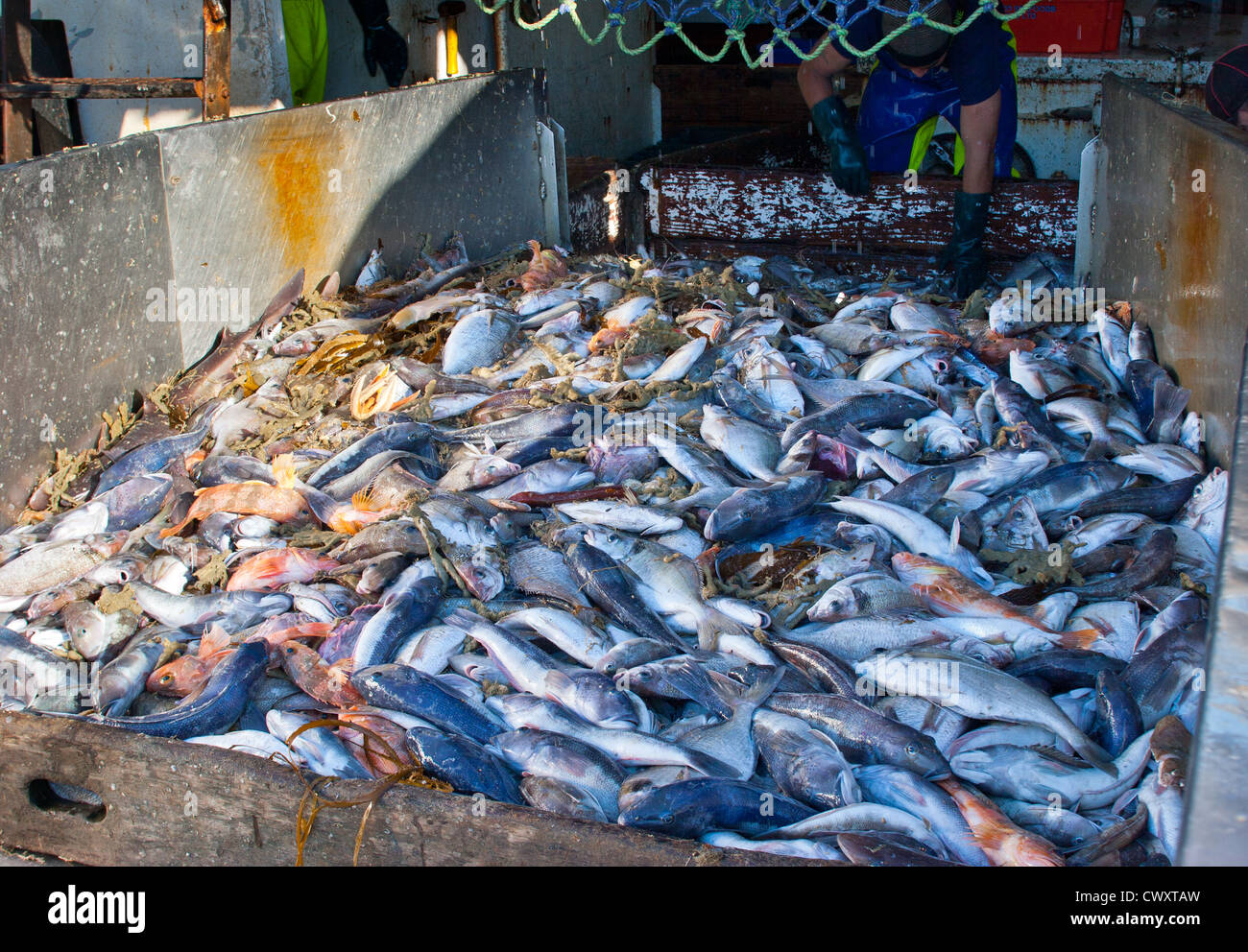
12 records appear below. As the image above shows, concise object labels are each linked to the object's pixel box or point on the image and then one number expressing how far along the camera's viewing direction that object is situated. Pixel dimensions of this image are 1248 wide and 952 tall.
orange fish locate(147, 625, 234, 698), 2.49
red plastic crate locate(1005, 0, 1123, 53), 6.84
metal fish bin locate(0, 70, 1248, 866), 1.82
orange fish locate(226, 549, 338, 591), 2.80
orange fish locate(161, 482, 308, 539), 3.09
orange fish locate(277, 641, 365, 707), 2.35
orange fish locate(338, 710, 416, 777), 2.14
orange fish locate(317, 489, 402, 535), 2.98
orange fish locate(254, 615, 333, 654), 2.54
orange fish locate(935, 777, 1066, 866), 1.81
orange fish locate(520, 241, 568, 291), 4.90
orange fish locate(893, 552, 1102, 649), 2.40
